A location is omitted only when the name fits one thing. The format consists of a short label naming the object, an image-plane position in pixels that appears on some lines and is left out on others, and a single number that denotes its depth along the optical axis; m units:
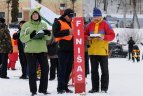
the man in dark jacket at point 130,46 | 36.45
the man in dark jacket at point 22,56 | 15.08
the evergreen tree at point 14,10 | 58.47
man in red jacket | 11.24
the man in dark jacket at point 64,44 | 11.26
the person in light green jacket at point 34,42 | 10.83
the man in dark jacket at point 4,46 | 14.84
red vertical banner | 10.63
